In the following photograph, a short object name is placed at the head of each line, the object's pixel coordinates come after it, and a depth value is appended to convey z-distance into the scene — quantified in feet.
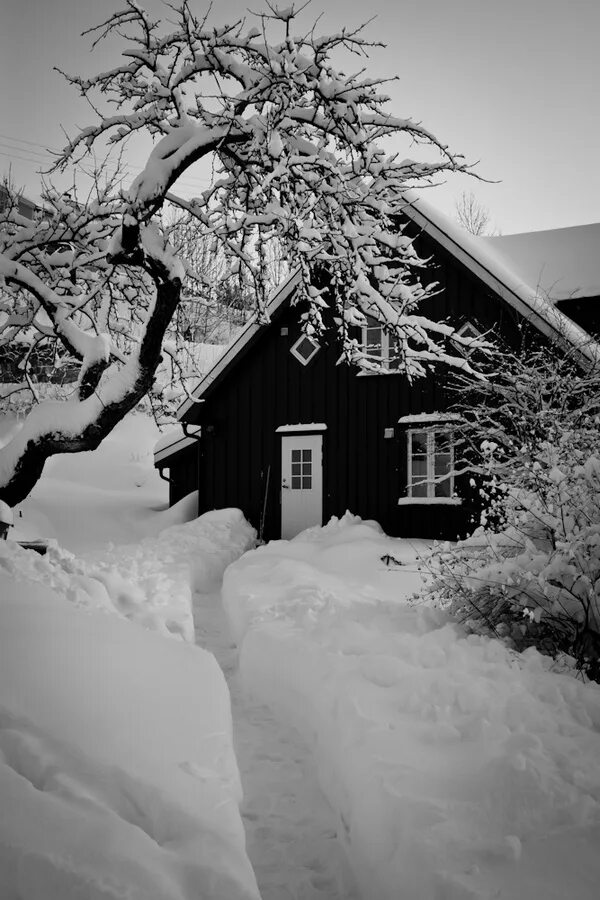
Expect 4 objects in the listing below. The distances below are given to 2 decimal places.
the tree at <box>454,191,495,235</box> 98.02
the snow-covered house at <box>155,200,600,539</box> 39.65
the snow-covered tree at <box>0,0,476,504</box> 17.89
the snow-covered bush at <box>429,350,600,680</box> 14.64
